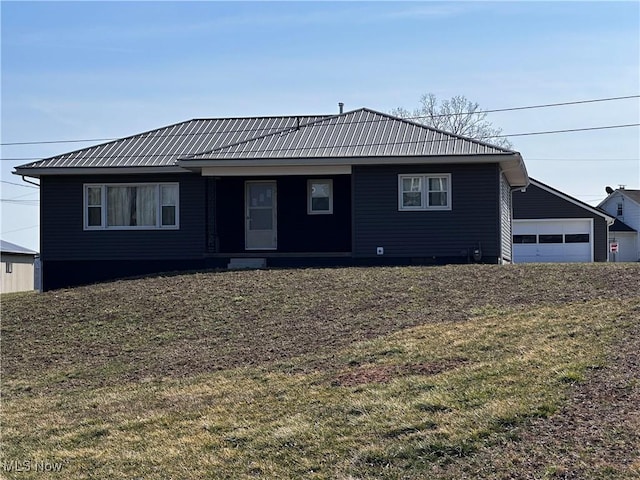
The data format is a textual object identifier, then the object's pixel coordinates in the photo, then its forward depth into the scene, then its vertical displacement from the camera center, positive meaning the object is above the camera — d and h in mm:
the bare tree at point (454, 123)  53406 +6921
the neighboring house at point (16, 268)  42781 -1381
